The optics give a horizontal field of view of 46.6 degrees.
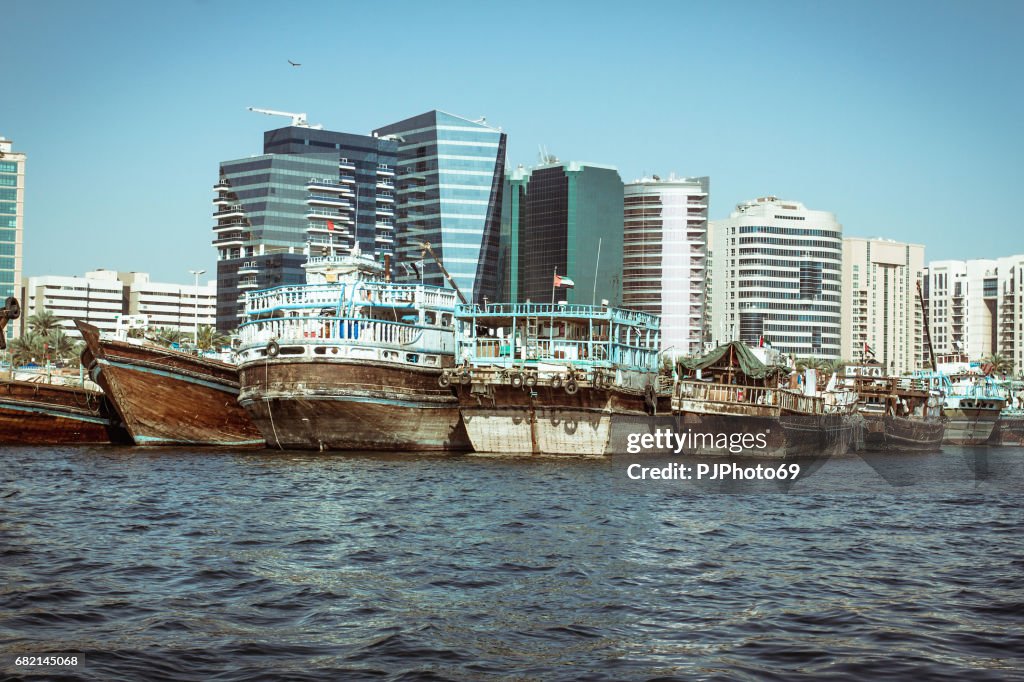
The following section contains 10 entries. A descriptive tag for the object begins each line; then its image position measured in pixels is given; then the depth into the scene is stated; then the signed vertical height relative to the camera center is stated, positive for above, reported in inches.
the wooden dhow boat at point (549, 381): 2047.2 -8.9
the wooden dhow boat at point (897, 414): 3395.7 -103.5
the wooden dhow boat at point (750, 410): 2209.6 -62.0
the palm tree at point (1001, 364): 6888.8 +104.4
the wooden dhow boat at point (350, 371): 2030.0 +4.8
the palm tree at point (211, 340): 4909.0 +142.2
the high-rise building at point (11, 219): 6560.0 +848.5
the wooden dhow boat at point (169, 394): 2153.1 -41.3
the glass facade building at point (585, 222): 7637.8 +995.6
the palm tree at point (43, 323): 5142.7 +206.3
